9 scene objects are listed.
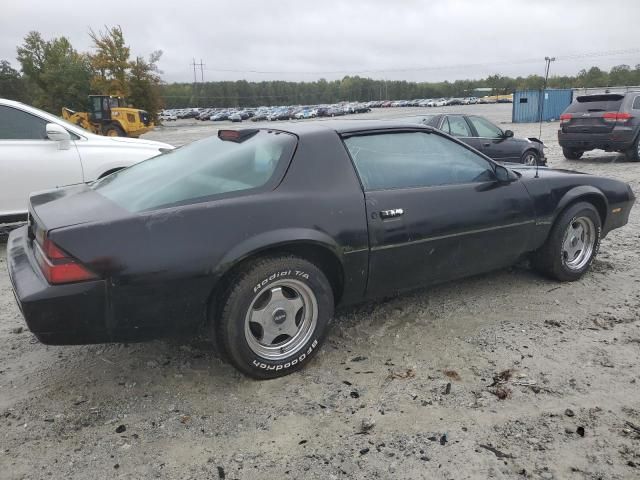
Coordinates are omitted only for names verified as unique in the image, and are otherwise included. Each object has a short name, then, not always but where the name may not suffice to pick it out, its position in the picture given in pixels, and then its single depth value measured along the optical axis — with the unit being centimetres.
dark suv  1204
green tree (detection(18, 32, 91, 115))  5638
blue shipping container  3067
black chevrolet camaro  262
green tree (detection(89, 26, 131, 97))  4831
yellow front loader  2750
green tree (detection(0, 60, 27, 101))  6131
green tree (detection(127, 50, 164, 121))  4962
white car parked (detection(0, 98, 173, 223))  573
